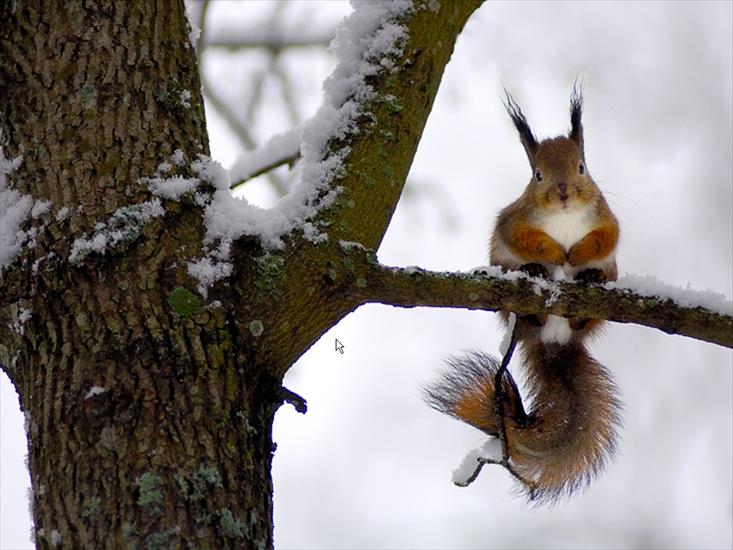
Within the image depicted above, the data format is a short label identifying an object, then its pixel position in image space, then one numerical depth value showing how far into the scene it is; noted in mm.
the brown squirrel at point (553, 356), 7432
